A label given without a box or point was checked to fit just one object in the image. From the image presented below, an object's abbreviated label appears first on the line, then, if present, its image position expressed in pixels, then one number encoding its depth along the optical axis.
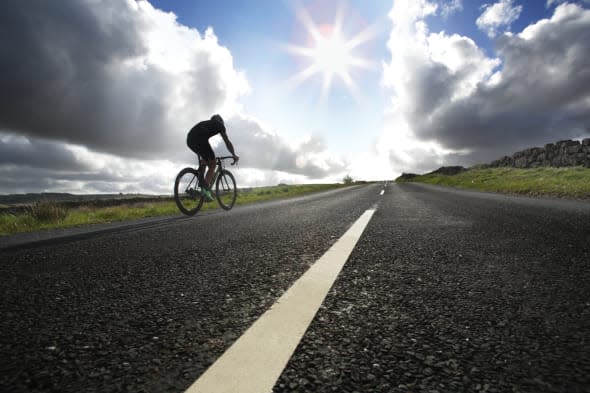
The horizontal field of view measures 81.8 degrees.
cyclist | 7.74
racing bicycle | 7.70
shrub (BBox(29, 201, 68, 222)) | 8.24
